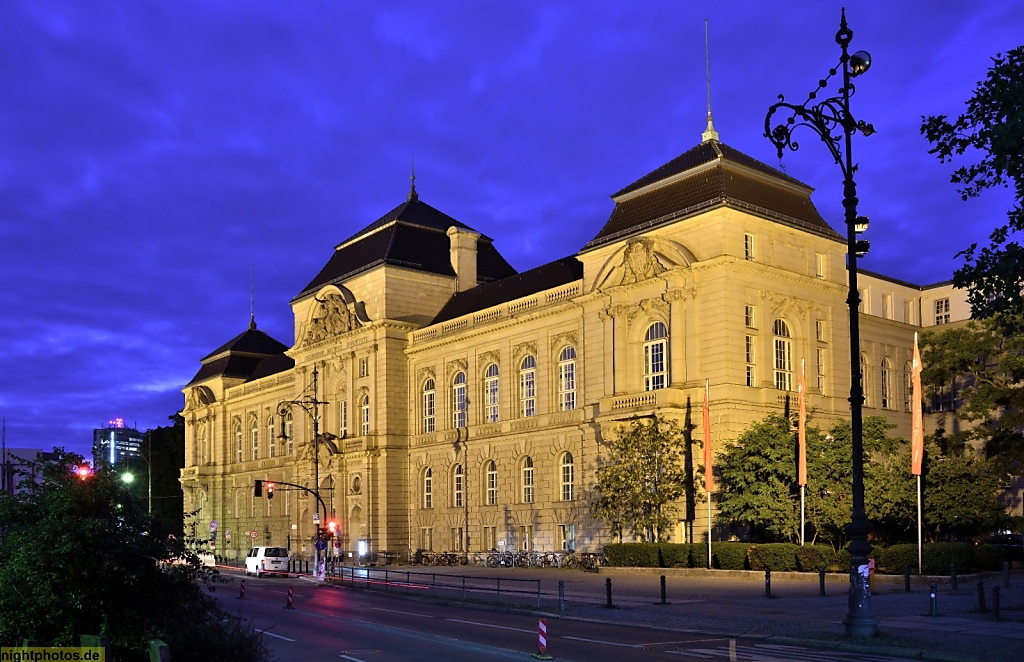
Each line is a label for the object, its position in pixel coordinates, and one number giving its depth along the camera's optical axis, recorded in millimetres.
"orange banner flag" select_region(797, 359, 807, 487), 44219
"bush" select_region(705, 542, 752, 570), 46000
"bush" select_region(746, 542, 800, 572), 44219
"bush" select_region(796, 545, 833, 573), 43719
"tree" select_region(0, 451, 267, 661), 12602
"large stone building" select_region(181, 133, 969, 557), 55031
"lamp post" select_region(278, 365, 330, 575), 82125
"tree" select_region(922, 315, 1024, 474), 53594
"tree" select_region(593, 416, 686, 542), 52094
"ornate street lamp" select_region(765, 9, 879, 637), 22500
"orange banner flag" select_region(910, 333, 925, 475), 39906
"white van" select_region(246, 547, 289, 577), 65688
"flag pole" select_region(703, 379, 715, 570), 48938
